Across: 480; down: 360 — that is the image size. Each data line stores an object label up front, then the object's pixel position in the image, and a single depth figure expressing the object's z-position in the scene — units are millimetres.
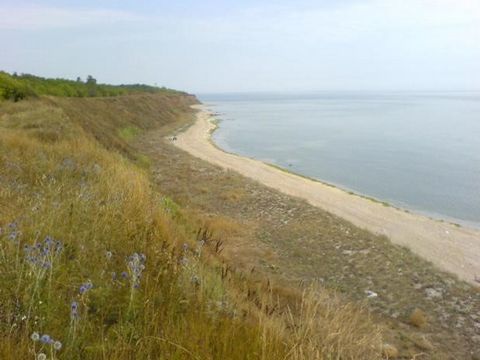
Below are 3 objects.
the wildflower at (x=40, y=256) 2613
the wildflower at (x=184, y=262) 3604
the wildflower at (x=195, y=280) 3511
